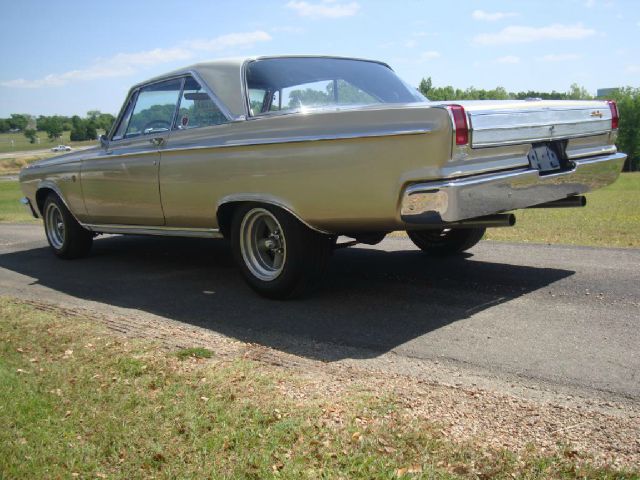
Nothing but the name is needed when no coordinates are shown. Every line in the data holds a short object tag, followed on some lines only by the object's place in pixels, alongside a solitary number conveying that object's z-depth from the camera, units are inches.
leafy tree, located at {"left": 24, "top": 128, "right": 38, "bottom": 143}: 6097.4
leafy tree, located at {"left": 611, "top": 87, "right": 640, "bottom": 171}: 4168.3
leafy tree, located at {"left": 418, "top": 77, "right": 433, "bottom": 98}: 4288.9
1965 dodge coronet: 166.4
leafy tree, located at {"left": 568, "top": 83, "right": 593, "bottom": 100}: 5584.2
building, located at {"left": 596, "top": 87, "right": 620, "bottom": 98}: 5014.8
